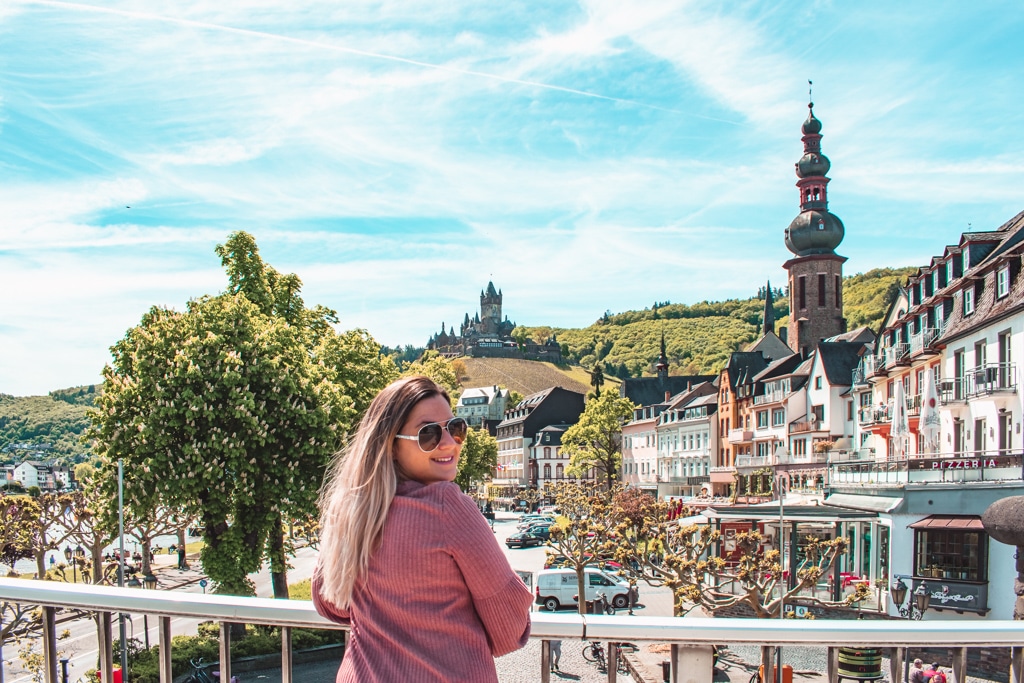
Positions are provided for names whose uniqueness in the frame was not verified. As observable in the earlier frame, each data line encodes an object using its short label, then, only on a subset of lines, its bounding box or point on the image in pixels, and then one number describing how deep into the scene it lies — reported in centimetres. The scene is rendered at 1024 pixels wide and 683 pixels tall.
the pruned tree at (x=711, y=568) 2064
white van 3334
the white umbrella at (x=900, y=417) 3500
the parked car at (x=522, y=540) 5925
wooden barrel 407
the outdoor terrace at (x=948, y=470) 2736
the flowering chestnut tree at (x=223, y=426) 2262
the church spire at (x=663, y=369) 11044
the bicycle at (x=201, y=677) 1239
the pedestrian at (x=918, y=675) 579
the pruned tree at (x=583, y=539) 2947
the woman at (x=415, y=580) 276
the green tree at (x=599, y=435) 8031
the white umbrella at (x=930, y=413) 3139
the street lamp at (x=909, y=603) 2085
